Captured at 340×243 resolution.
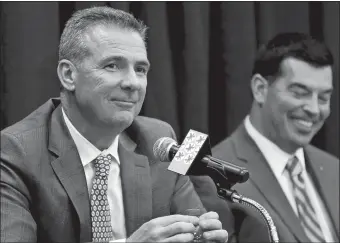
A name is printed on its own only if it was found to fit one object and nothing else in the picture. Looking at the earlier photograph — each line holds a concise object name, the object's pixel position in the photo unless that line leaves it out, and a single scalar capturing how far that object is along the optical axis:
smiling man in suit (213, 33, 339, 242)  3.83
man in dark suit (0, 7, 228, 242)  3.37
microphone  3.21
